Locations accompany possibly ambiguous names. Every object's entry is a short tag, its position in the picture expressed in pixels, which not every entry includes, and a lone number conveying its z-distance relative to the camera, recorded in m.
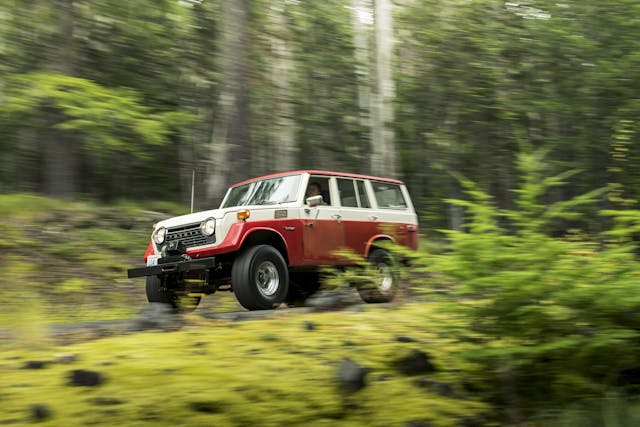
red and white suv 8.09
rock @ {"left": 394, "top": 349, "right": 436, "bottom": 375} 5.12
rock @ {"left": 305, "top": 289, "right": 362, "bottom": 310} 7.93
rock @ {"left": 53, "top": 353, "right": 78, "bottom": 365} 4.74
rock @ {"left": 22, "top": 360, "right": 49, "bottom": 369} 4.60
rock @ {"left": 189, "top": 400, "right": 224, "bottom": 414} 4.10
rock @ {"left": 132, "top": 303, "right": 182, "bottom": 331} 6.25
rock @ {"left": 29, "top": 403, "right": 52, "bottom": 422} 3.81
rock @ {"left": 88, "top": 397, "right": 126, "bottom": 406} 4.02
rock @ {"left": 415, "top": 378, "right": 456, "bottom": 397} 4.93
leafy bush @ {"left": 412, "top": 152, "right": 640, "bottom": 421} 4.61
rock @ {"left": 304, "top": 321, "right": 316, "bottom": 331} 5.94
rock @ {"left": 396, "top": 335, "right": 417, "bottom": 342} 5.71
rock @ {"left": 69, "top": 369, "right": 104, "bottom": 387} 4.23
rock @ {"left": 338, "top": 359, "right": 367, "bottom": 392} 4.64
